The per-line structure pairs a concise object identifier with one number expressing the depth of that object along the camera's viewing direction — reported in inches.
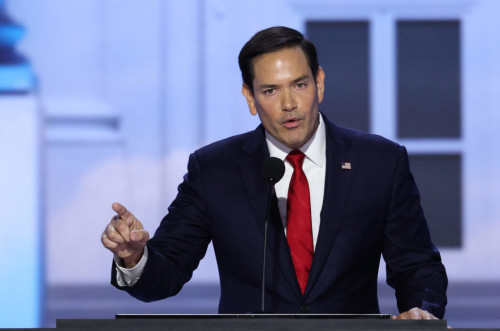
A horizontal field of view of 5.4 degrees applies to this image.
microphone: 383.7
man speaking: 390.9
